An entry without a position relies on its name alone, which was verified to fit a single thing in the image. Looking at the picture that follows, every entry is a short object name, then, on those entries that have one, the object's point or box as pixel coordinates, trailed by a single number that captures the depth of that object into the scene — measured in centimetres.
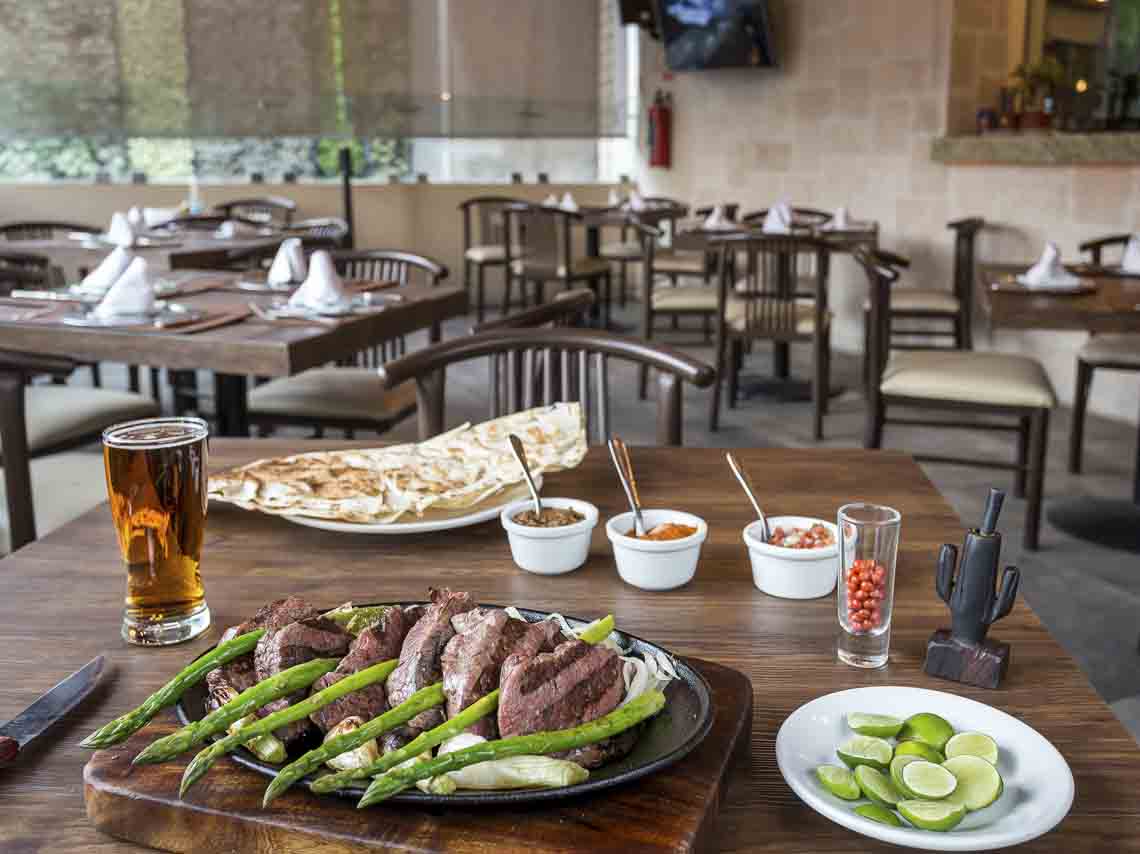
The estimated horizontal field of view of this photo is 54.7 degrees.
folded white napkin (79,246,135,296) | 313
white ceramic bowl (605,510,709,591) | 104
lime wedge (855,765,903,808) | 67
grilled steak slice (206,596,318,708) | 72
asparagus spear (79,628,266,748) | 69
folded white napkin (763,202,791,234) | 559
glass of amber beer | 94
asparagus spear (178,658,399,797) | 64
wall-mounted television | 712
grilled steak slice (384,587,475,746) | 67
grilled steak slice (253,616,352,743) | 70
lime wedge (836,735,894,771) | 71
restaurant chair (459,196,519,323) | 725
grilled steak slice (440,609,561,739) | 66
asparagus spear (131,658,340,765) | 67
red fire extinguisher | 824
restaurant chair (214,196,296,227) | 677
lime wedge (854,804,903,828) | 65
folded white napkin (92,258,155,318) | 273
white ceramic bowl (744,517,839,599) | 103
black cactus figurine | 87
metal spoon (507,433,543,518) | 115
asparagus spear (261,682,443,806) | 62
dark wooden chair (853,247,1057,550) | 321
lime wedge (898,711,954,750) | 73
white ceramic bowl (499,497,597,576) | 108
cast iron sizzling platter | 62
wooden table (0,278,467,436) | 248
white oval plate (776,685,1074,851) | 64
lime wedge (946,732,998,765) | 72
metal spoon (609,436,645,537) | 113
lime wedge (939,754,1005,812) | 66
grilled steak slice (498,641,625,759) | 64
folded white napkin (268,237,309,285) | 331
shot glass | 90
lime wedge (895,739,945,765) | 71
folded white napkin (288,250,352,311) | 285
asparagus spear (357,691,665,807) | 61
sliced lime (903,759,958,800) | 67
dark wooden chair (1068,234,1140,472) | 367
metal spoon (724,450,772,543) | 111
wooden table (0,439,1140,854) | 69
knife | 74
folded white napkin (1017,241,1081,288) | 334
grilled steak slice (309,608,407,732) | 68
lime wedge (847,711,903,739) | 75
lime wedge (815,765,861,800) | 68
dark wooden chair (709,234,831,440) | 449
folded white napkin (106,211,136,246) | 460
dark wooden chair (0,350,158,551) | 196
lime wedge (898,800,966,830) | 64
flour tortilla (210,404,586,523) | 119
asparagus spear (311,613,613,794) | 62
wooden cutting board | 61
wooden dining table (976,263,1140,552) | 290
